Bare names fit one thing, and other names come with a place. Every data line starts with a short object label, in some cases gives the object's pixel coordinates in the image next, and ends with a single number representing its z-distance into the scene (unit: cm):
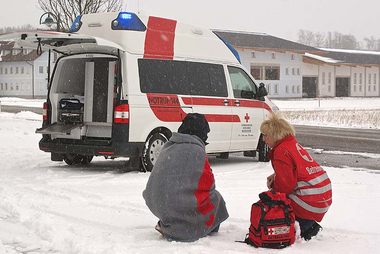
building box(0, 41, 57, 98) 8581
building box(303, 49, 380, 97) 7369
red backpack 511
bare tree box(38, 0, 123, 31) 2350
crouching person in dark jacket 528
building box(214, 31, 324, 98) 6675
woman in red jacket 534
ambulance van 976
